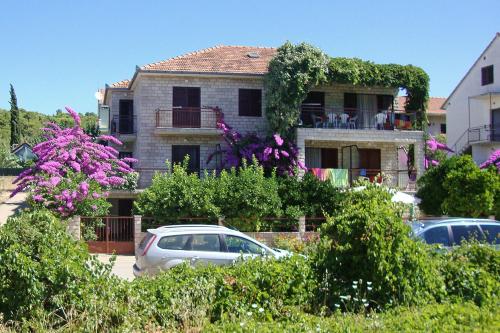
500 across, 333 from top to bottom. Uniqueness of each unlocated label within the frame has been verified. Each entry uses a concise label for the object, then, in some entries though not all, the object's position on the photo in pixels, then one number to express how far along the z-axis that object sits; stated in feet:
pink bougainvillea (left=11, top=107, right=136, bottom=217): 77.61
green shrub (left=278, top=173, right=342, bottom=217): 80.48
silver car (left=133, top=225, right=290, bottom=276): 42.01
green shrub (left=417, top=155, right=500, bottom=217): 71.31
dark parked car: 42.81
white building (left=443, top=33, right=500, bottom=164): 128.36
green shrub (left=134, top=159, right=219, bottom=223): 73.72
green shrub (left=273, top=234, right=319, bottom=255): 59.14
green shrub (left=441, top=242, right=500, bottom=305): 25.50
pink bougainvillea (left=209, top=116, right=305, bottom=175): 91.30
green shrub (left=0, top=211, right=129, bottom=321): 22.04
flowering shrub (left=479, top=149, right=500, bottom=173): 102.05
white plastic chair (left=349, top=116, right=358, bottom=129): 100.36
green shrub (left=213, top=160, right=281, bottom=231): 75.05
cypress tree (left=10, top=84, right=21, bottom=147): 213.46
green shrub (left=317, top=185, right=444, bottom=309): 24.26
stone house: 95.86
